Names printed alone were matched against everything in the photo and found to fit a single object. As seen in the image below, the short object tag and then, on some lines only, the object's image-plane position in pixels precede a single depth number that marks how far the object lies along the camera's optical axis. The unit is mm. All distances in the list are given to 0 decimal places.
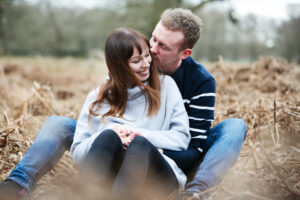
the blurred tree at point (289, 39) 16984
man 1653
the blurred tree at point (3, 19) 15681
